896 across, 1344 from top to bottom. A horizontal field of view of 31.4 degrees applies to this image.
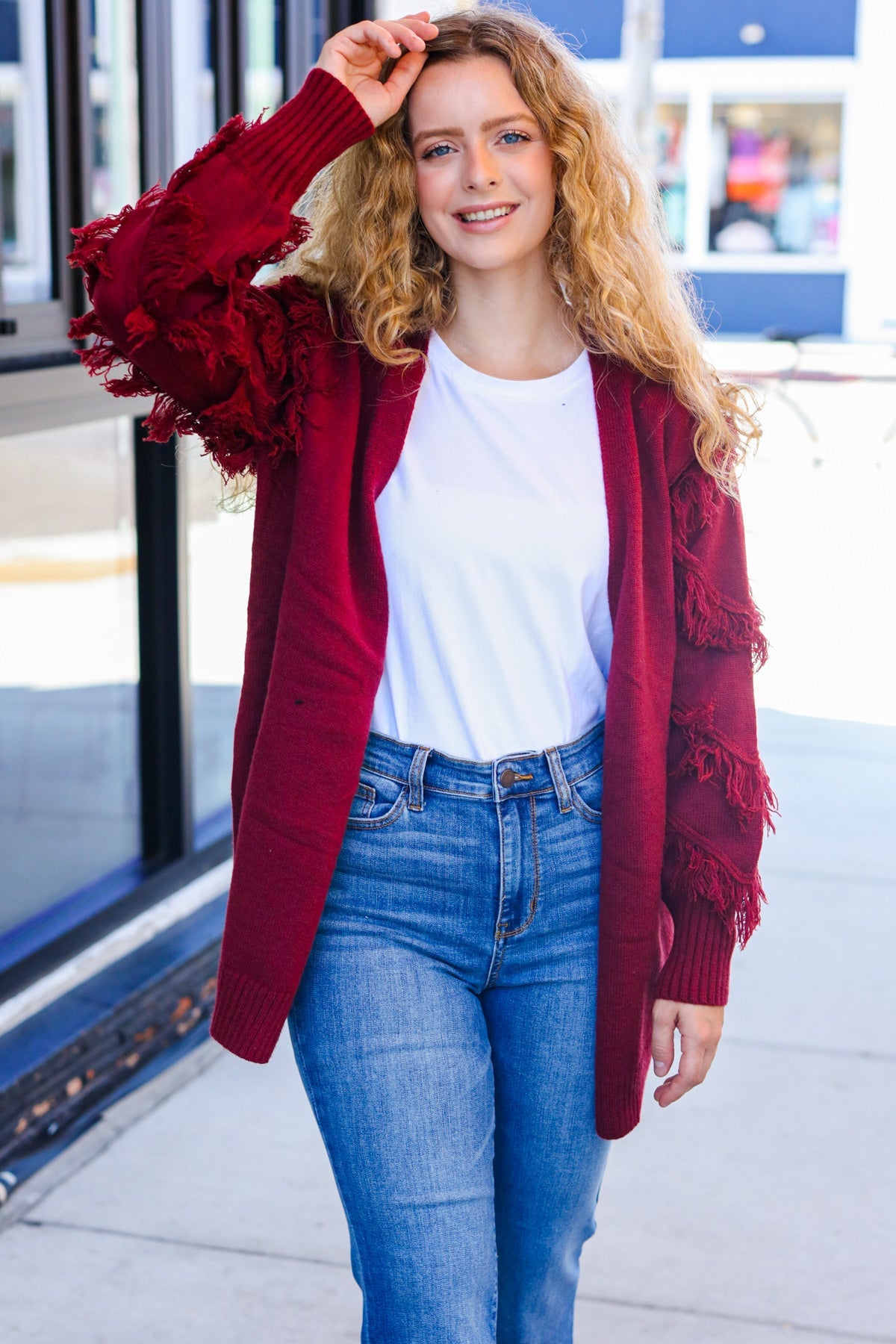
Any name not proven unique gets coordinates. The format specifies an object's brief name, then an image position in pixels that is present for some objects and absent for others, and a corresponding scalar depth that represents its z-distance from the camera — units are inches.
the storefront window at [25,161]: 135.9
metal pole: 376.2
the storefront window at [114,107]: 146.3
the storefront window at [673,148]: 837.2
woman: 73.3
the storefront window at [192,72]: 159.5
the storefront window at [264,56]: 170.6
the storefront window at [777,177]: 824.9
